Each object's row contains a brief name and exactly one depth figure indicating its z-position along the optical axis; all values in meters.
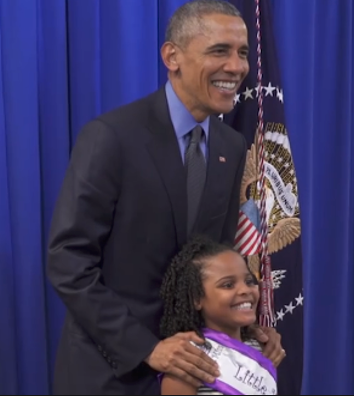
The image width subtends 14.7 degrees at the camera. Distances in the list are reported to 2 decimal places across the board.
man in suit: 2.84
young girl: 2.91
